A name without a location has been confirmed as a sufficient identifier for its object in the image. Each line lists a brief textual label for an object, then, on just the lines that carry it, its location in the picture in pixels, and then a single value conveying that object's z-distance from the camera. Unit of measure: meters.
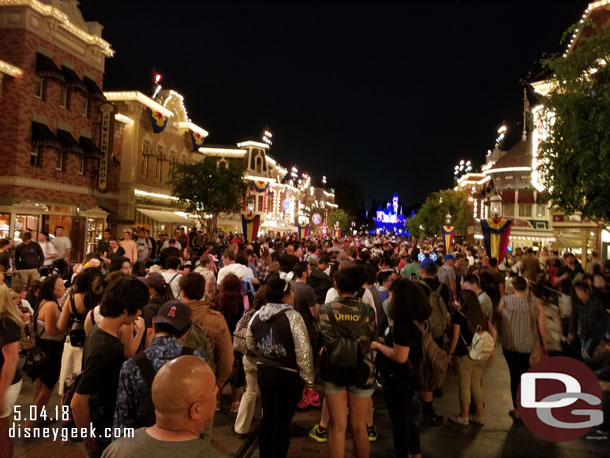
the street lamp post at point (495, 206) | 11.92
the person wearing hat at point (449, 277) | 8.83
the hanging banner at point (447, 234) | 20.00
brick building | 16.78
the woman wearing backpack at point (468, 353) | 5.21
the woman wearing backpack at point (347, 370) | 3.58
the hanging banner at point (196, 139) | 32.75
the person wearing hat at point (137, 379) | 2.54
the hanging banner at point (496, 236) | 10.96
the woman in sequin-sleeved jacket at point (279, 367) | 3.66
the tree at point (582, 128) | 8.84
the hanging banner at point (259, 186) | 42.37
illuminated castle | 153.38
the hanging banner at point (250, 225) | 17.98
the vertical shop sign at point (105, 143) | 21.25
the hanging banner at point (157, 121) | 26.67
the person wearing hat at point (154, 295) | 4.52
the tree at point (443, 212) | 49.00
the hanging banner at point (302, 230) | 26.03
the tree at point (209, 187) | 24.50
